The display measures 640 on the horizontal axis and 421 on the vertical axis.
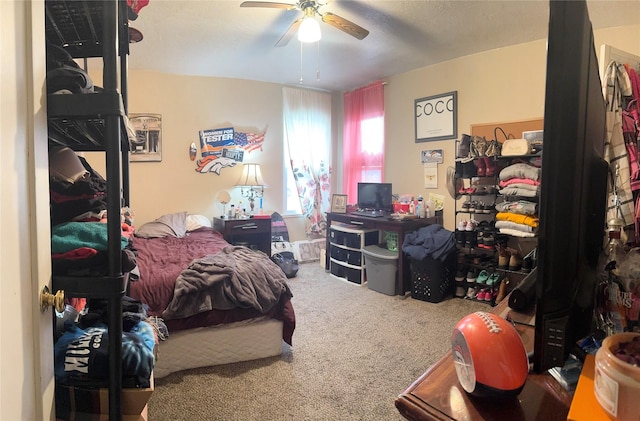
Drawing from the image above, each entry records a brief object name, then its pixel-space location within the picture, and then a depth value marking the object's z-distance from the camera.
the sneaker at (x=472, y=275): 3.57
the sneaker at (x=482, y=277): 3.48
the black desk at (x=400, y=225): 3.71
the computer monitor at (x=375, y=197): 4.34
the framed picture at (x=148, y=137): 4.29
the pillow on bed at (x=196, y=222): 4.29
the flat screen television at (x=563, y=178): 0.59
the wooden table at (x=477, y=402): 0.67
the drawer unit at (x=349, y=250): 4.17
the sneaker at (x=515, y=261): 3.29
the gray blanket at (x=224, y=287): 2.22
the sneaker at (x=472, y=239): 3.53
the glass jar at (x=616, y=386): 0.51
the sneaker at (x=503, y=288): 3.27
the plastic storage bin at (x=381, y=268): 3.76
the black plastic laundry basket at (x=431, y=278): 3.51
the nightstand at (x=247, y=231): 4.36
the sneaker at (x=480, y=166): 3.48
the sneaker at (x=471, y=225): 3.54
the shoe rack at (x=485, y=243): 3.34
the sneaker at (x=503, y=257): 3.35
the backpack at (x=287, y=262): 4.39
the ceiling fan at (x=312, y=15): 2.41
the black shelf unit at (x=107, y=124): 0.82
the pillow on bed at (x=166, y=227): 3.85
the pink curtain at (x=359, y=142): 4.85
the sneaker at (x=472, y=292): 3.56
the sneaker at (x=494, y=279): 3.40
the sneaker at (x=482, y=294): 3.45
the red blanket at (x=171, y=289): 2.21
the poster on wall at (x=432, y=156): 4.17
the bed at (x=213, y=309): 2.22
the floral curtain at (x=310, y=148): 5.11
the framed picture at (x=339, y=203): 4.69
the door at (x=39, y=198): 0.69
